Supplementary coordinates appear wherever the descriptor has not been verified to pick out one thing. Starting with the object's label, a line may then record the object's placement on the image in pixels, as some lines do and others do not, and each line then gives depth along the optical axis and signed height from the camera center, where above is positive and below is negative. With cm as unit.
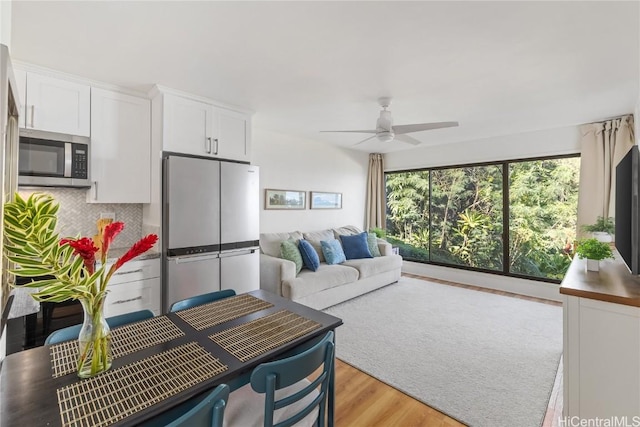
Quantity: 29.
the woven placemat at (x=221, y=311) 151 -56
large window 429 -1
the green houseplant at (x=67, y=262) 92 -17
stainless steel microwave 228 +43
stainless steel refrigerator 280 -15
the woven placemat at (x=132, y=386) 86 -58
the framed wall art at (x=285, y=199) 446 +23
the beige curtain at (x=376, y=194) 616 +43
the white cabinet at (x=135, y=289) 257 -70
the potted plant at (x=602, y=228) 326 -15
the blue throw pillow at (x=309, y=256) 398 -59
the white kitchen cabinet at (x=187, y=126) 286 +89
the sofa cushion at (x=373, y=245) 495 -53
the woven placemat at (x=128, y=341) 112 -57
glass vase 103 -47
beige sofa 351 -82
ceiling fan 296 +91
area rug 206 -128
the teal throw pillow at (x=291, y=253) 385 -53
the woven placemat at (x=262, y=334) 123 -57
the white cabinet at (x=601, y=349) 139 -67
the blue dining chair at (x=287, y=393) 105 -76
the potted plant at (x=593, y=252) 185 -24
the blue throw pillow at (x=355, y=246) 478 -54
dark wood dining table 87 -58
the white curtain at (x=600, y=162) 357 +69
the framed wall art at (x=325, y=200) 518 +26
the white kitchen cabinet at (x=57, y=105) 237 +91
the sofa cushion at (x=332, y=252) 437 -58
